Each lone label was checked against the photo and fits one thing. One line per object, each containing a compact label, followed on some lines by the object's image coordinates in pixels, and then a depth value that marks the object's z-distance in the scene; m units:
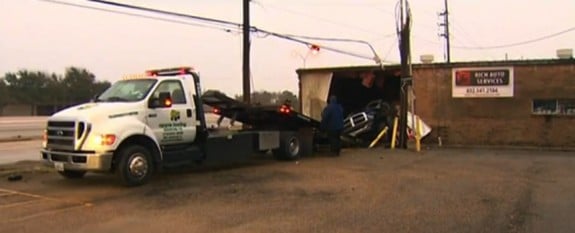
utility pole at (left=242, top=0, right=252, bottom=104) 24.61
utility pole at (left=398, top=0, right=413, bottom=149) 23.67
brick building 23.98
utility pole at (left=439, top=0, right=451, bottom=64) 64.16
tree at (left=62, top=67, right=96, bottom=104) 88.00
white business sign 24.69
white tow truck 12.65
